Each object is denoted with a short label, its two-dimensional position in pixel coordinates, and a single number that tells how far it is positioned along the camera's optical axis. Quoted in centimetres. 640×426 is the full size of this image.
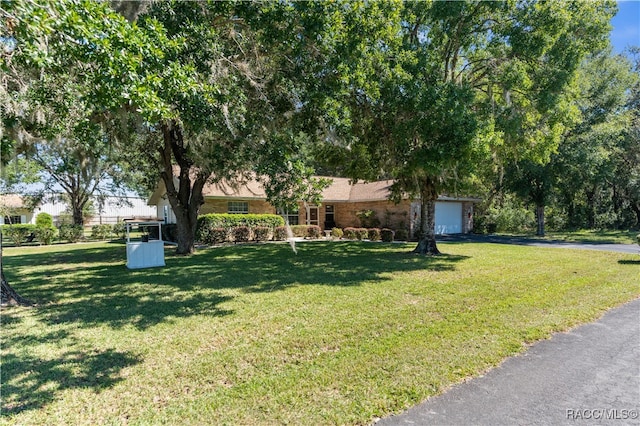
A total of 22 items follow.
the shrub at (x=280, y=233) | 1976
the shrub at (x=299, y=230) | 2092
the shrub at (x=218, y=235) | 1794
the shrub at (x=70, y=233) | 2281
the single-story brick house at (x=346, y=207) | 1988
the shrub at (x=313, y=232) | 2131
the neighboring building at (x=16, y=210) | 2420
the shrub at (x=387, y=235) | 1884
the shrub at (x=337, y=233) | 2098
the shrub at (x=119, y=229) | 2605
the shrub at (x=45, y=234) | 2114
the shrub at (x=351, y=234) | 2031
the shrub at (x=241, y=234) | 1861
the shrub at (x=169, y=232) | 1948
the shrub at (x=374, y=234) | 1947
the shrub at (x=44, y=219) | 2600
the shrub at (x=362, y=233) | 2000
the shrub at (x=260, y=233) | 1928
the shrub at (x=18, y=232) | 2117
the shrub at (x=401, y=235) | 1998
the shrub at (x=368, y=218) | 2275
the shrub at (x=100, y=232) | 2486
